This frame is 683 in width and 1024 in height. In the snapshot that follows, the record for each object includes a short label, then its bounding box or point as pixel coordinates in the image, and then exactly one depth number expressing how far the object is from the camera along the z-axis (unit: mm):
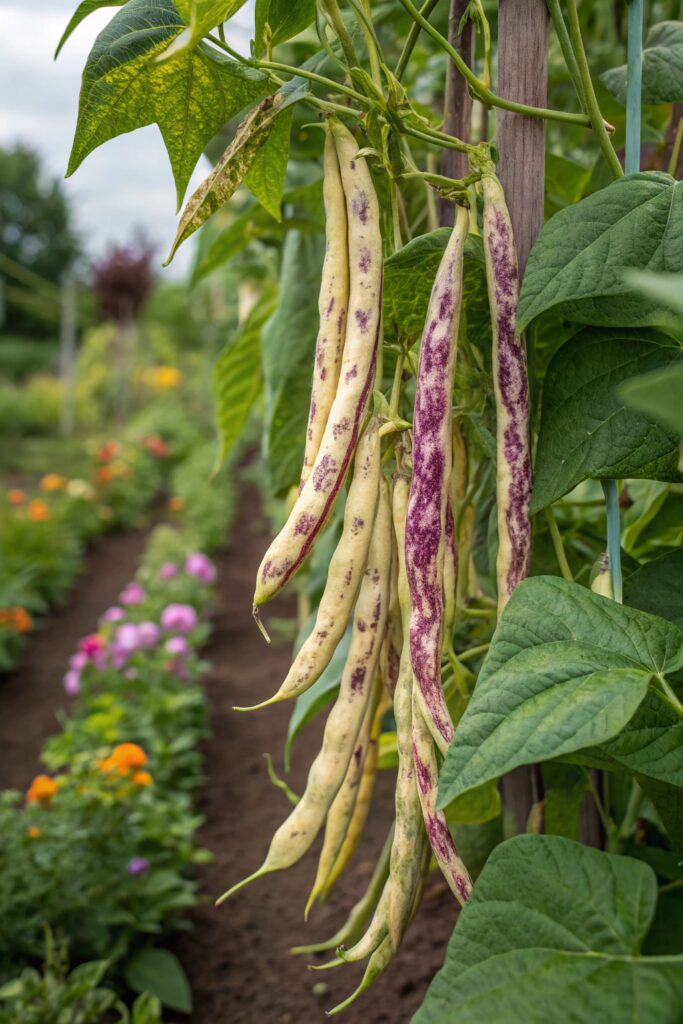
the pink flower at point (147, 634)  2852
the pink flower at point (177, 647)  2830
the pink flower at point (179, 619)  3008
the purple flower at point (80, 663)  2793
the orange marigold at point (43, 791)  1814
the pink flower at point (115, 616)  3053
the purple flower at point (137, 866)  1774
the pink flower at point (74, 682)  2678
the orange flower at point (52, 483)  6043
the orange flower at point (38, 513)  5051
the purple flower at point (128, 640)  2764
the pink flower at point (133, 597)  3299
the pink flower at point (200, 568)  3623
